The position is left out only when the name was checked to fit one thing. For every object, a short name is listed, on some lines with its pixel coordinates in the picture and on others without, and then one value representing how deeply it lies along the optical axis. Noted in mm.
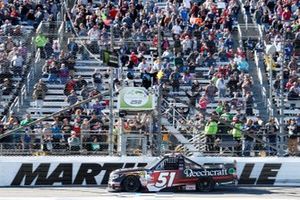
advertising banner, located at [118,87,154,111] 36875
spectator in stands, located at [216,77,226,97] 44406
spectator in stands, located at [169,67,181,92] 44375
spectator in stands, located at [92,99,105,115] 41719
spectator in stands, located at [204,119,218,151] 37531
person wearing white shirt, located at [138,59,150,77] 45062
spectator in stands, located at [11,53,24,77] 45156
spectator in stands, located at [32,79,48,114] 43625
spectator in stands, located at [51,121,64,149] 37438
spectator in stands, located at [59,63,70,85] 45281
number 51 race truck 35438
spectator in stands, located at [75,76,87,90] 44375
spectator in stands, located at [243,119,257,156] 37438
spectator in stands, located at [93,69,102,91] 44625
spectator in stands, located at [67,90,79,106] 43344
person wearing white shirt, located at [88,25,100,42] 47156
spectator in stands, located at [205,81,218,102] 43875
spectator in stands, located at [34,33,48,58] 46406
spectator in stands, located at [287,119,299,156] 37688
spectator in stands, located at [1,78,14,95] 43844
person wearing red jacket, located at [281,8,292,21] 50031
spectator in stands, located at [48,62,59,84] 45281
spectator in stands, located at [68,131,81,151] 37312
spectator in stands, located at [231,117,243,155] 37625
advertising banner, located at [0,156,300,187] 36969
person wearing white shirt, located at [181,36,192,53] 47094
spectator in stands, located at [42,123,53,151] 37375
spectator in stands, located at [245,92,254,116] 43125
